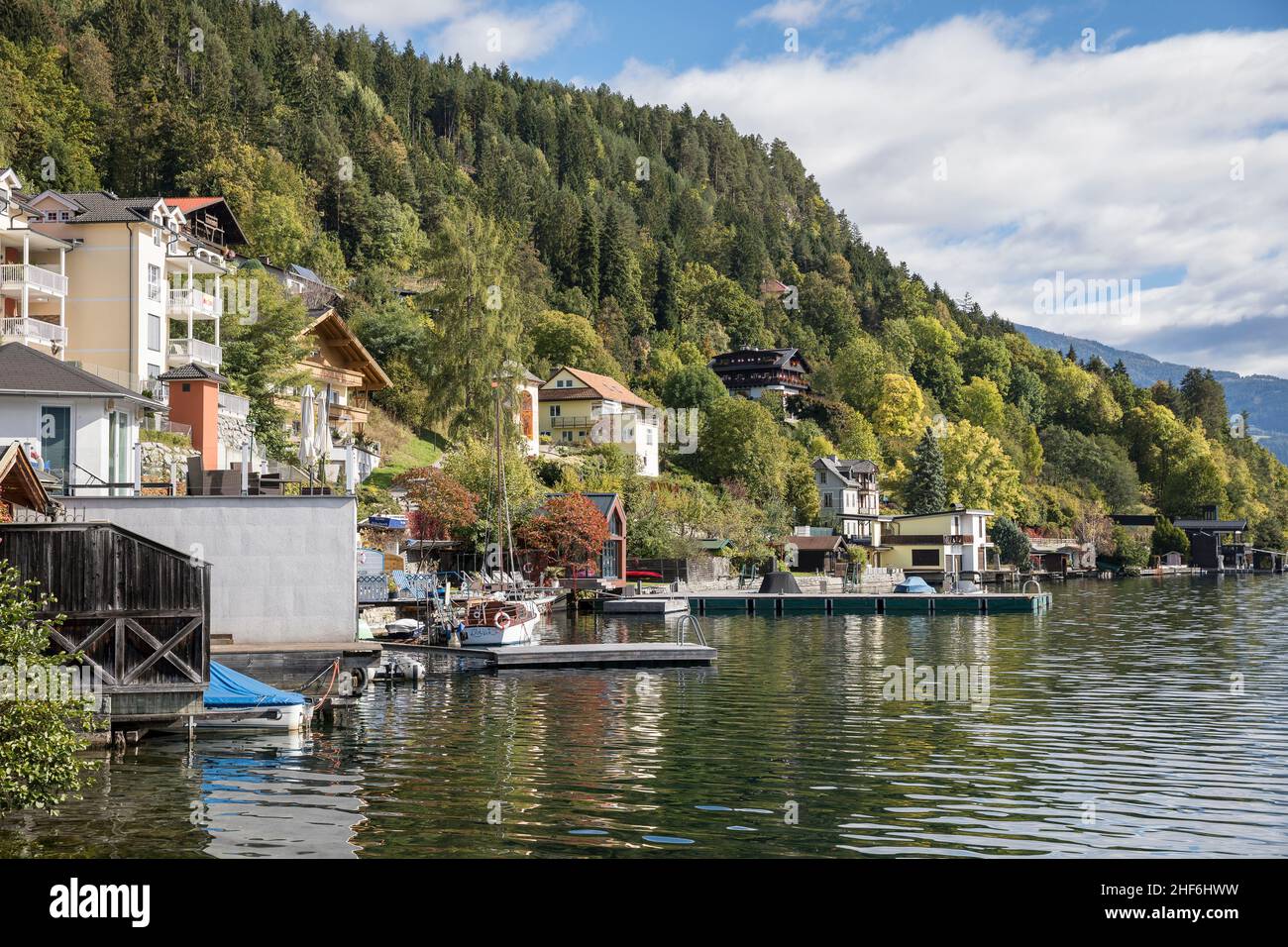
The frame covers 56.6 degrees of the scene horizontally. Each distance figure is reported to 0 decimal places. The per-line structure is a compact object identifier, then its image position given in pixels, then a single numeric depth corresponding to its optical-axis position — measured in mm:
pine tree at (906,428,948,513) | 129875
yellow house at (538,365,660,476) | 106375
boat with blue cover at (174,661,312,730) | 25609
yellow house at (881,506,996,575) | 117438
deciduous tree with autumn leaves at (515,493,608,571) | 73438
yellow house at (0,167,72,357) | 53156
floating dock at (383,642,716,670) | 40781
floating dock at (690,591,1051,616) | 73188
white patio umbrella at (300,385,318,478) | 40125
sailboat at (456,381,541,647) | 43906
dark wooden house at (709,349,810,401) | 156000
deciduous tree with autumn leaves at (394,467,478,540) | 68500
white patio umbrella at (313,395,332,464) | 47438
